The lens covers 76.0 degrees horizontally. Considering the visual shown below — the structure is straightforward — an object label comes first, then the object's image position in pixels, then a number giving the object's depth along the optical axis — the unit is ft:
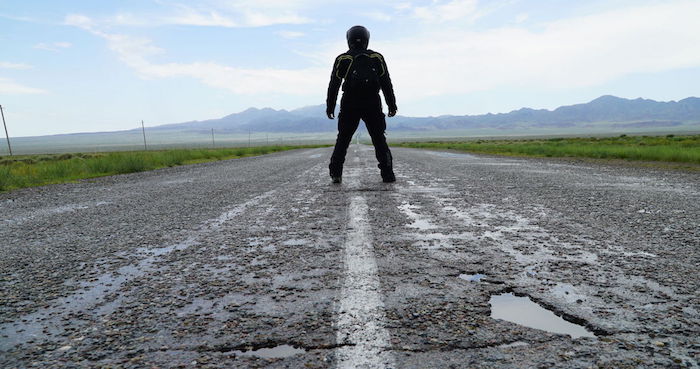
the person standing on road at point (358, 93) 23.67
